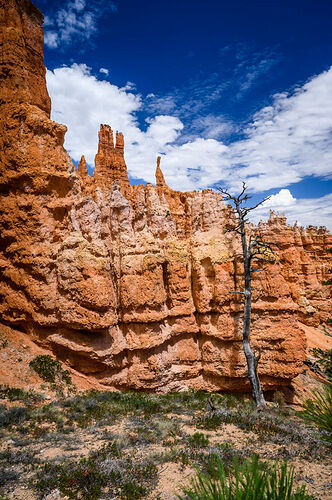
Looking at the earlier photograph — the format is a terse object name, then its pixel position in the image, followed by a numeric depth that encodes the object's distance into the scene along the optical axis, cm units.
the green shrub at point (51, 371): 1162
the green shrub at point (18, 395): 998
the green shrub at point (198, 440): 825
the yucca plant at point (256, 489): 269
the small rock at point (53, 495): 585
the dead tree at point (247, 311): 1311
